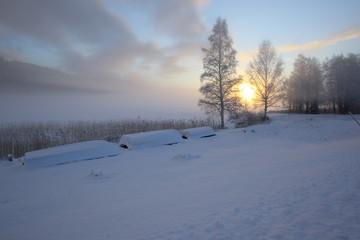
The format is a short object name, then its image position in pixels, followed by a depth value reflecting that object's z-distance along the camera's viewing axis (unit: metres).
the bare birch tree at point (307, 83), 29.03
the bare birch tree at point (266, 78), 21.14
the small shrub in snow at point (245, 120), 19.47
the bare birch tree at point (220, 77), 17.25
